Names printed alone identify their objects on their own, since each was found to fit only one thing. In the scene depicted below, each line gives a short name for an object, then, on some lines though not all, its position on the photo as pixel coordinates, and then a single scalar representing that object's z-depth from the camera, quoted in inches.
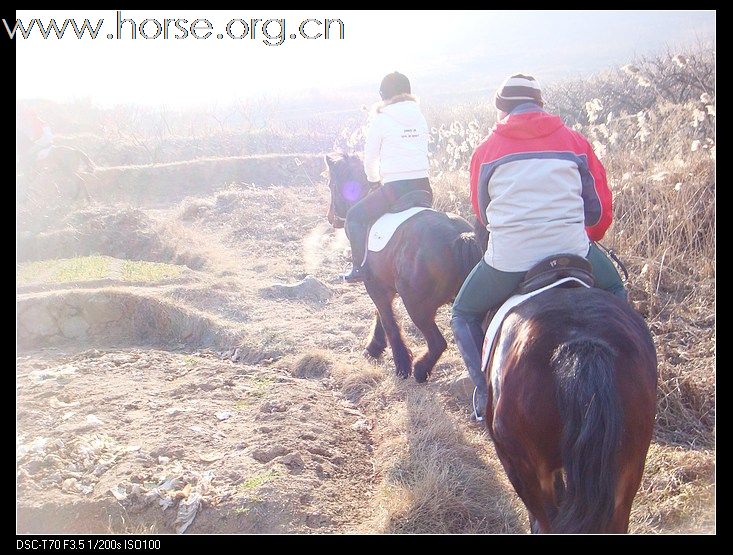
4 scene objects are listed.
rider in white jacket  233.1
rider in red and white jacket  134.0
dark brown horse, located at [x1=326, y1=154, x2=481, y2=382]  205.0
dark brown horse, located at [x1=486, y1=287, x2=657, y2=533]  95.4
